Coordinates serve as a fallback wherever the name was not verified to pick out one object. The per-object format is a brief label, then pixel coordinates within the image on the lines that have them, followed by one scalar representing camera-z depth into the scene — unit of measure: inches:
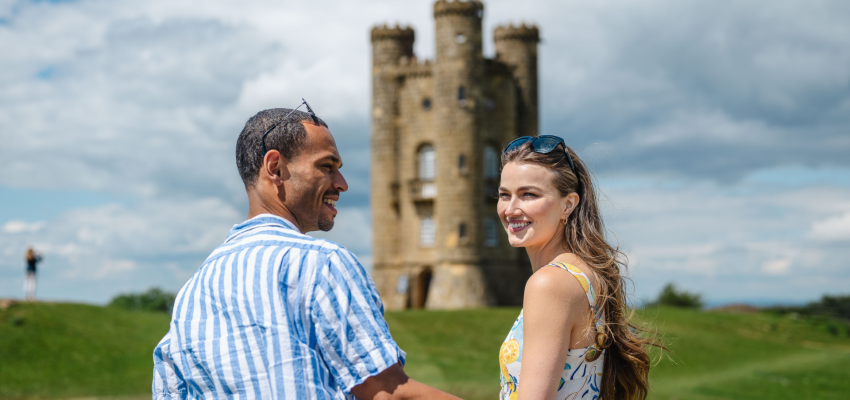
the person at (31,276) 1035.9
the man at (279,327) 112.1
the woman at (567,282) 128.3
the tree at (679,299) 1739.7
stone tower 1525.6
